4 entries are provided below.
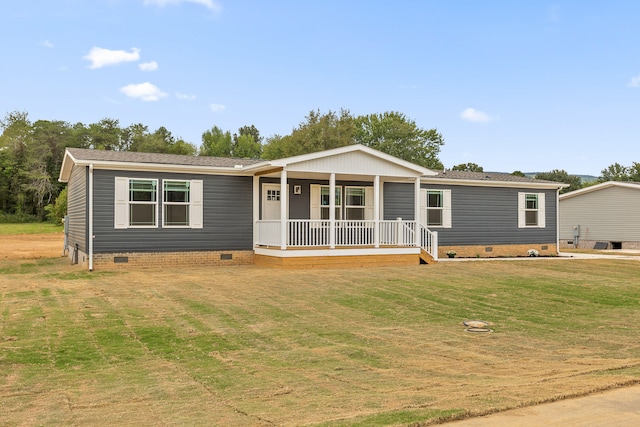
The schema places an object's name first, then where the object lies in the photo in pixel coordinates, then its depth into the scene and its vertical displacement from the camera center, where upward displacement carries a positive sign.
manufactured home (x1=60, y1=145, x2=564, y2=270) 16.89 +0.39
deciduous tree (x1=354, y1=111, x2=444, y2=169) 59.88 +9.08
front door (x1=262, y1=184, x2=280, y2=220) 19.23 +0.69
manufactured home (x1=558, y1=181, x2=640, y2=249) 30.44 +0.32
